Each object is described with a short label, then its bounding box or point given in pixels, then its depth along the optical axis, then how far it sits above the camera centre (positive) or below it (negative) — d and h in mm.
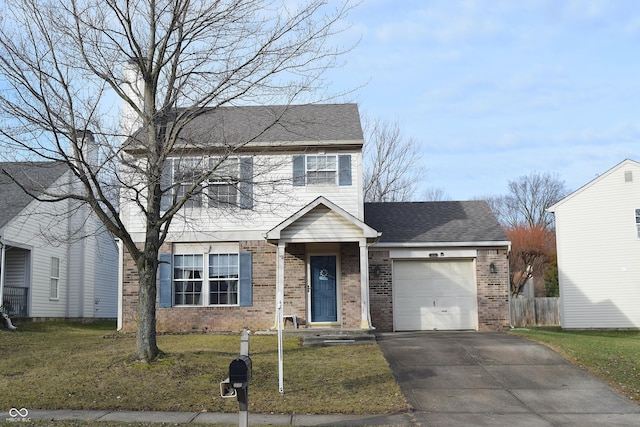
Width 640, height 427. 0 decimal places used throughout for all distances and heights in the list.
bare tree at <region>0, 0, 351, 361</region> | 12336 +3610
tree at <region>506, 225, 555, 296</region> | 41531 +2695
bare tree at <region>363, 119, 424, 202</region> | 34500 +5911
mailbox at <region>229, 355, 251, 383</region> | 8180 -792
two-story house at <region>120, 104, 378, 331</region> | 19891 +1300
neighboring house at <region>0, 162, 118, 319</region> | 22953 +1491
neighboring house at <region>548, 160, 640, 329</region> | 24562 +1697
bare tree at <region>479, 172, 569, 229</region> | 52275 +7522
